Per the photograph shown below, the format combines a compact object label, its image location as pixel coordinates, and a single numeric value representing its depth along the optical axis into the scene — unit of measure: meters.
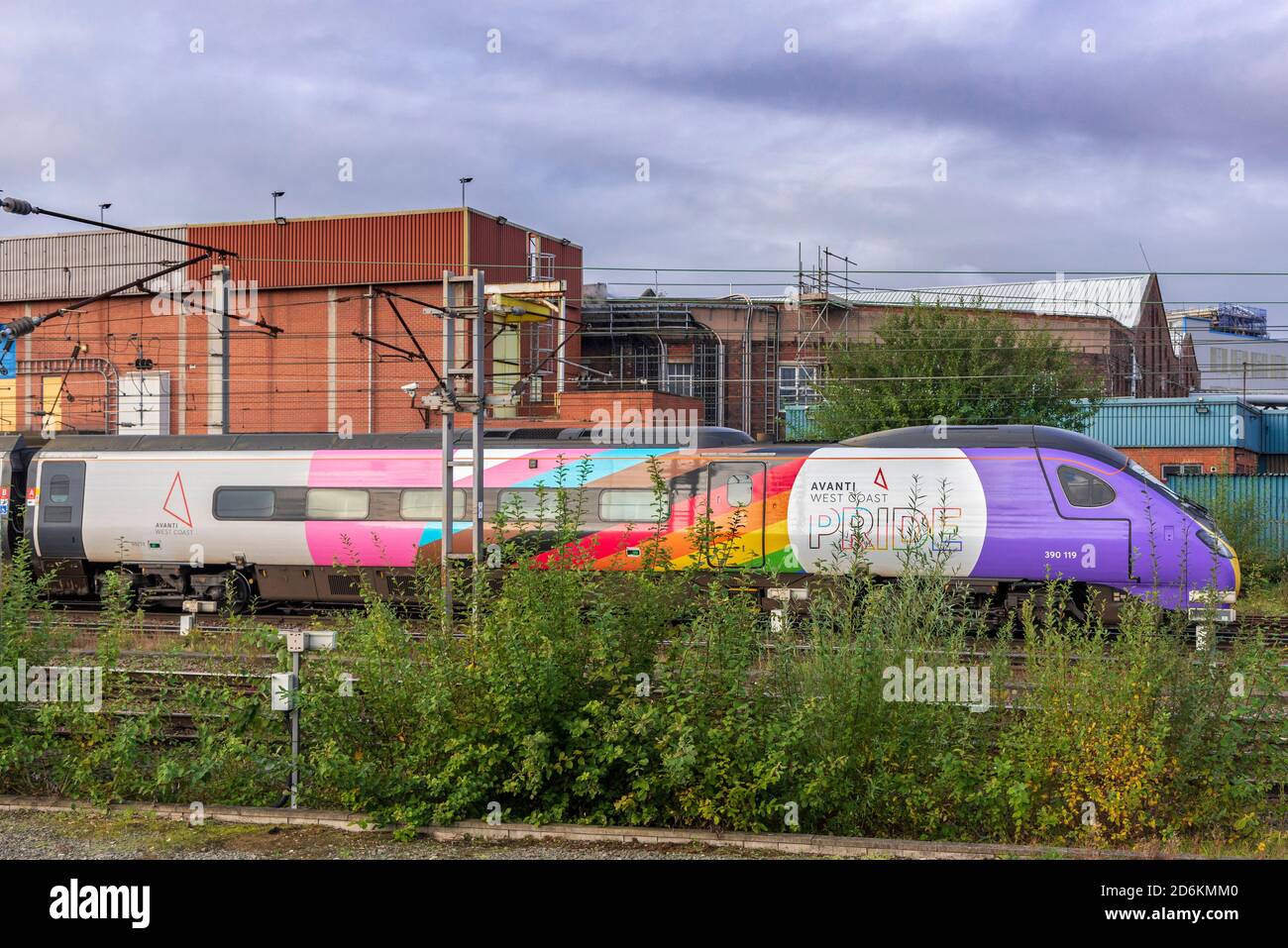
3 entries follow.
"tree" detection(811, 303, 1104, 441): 32.94
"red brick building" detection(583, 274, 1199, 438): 48.94
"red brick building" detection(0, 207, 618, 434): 42.06
